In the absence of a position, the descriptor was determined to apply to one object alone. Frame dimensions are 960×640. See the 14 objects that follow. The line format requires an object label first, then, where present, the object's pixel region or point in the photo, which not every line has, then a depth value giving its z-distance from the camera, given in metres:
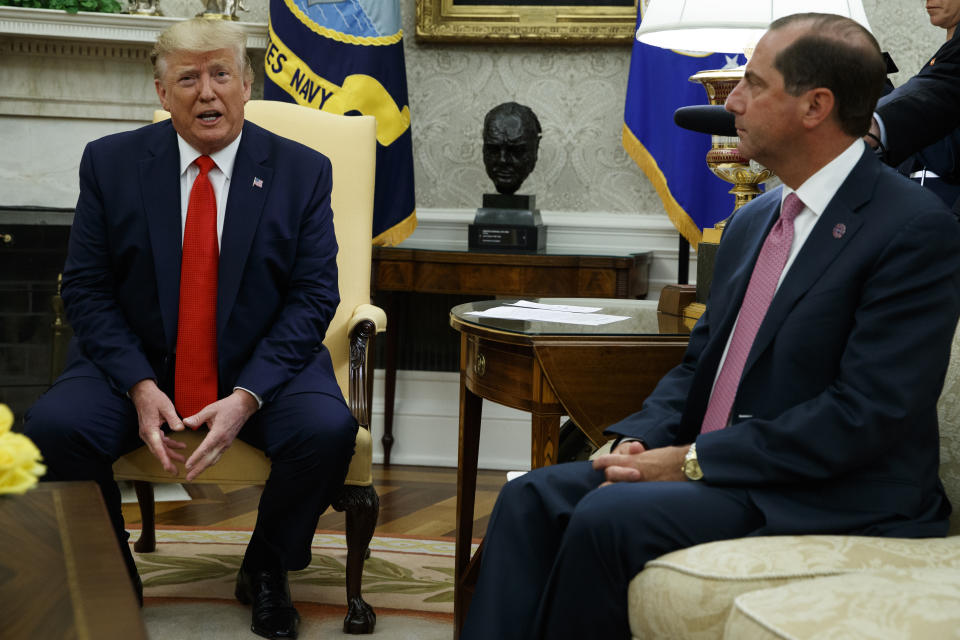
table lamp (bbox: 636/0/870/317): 2.05
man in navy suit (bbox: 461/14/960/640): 1.47
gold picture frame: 3.93
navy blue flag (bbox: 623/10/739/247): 3.70
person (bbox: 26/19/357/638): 2.23
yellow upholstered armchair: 2.44
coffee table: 1.05
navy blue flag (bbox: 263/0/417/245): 3.71
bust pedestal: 3.71
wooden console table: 3.55
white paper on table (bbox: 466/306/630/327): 2.23
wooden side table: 2.03
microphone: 2.15
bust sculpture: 3.73
